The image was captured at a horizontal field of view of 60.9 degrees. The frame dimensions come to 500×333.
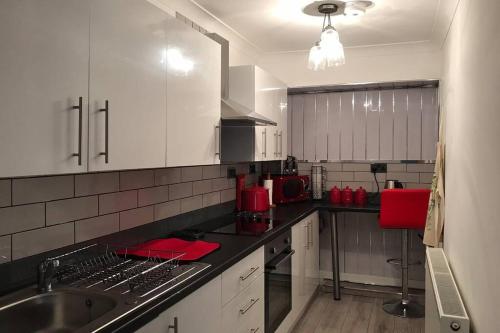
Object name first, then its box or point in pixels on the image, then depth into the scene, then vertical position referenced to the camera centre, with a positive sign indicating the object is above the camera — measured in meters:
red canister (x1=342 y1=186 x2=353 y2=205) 4.07 -0.26
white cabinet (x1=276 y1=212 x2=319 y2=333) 3.16 -0.81
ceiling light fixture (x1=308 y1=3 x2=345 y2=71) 2.53 +0.71
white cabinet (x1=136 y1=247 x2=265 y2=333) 1.56 -0.60
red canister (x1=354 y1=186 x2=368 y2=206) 4.03 -0.27
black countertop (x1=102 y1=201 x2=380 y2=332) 1.35 -0.42
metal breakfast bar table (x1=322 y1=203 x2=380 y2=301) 3.74 -0.56
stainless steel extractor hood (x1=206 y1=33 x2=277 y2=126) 2.49 +0.36
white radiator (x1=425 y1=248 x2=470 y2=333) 1.57 -0.54
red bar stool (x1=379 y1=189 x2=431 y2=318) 3.29 -0.31
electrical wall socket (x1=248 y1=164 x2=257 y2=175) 3.89 -0.01
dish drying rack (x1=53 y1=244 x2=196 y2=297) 1.58 -0.43
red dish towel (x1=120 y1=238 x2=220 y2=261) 2.02 -0.41
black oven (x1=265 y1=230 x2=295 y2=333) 2.57 -0.73
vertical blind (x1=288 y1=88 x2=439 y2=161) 3.97 +0.43
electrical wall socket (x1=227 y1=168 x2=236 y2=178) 3.46 -0.04
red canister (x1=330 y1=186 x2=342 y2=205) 4.12 -0.27
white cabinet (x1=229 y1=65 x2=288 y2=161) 3.05 +0.52
